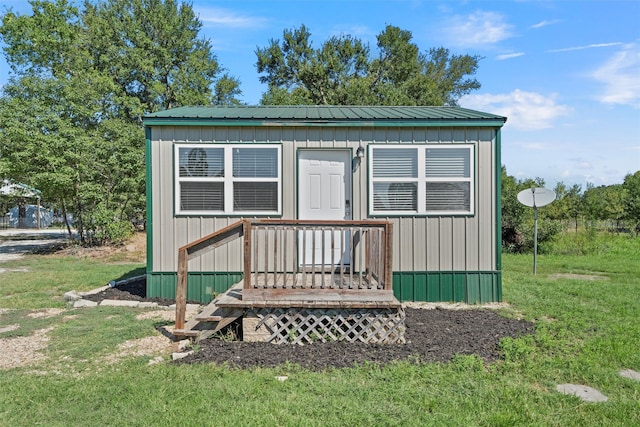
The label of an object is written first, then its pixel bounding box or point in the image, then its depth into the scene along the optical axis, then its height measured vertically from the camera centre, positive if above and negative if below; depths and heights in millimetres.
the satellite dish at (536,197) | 9664 +381
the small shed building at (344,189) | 6160 +375
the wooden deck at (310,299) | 4234 -876
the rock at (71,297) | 6145 -1201
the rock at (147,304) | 5733 -1237
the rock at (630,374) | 3327 -1305
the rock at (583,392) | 2967 -1307
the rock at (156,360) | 3618 -1275
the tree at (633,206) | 17078 +296
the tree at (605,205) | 20016 +407
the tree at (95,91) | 12023 +5237
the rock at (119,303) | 5797 -1230
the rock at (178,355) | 3727 -1257
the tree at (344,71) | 20250 +7711
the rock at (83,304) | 5835 -1240
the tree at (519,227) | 13008 -431
